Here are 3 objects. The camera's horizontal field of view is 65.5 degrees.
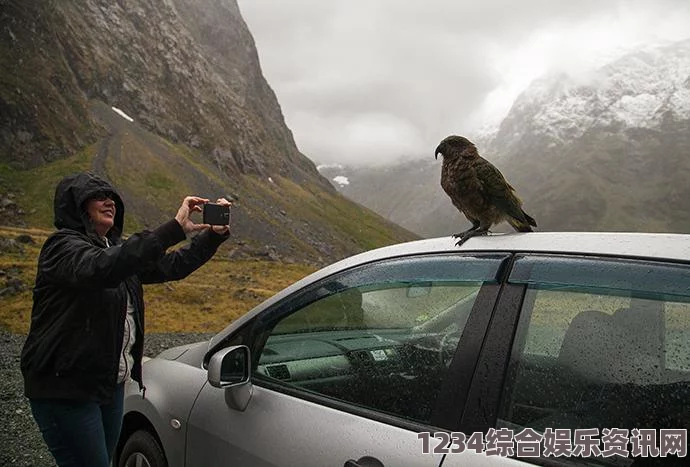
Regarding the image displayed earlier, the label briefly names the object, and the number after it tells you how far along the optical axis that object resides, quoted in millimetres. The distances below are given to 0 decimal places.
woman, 2590
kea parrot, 3012
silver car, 1669
